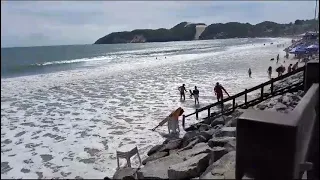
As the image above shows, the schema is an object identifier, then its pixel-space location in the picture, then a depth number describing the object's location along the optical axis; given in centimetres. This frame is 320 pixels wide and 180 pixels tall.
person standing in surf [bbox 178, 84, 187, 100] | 1983
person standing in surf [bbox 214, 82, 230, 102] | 1752
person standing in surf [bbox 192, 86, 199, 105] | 1835
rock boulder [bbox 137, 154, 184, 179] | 723
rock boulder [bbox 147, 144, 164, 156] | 1028
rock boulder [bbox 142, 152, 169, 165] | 916
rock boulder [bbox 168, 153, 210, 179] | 650
